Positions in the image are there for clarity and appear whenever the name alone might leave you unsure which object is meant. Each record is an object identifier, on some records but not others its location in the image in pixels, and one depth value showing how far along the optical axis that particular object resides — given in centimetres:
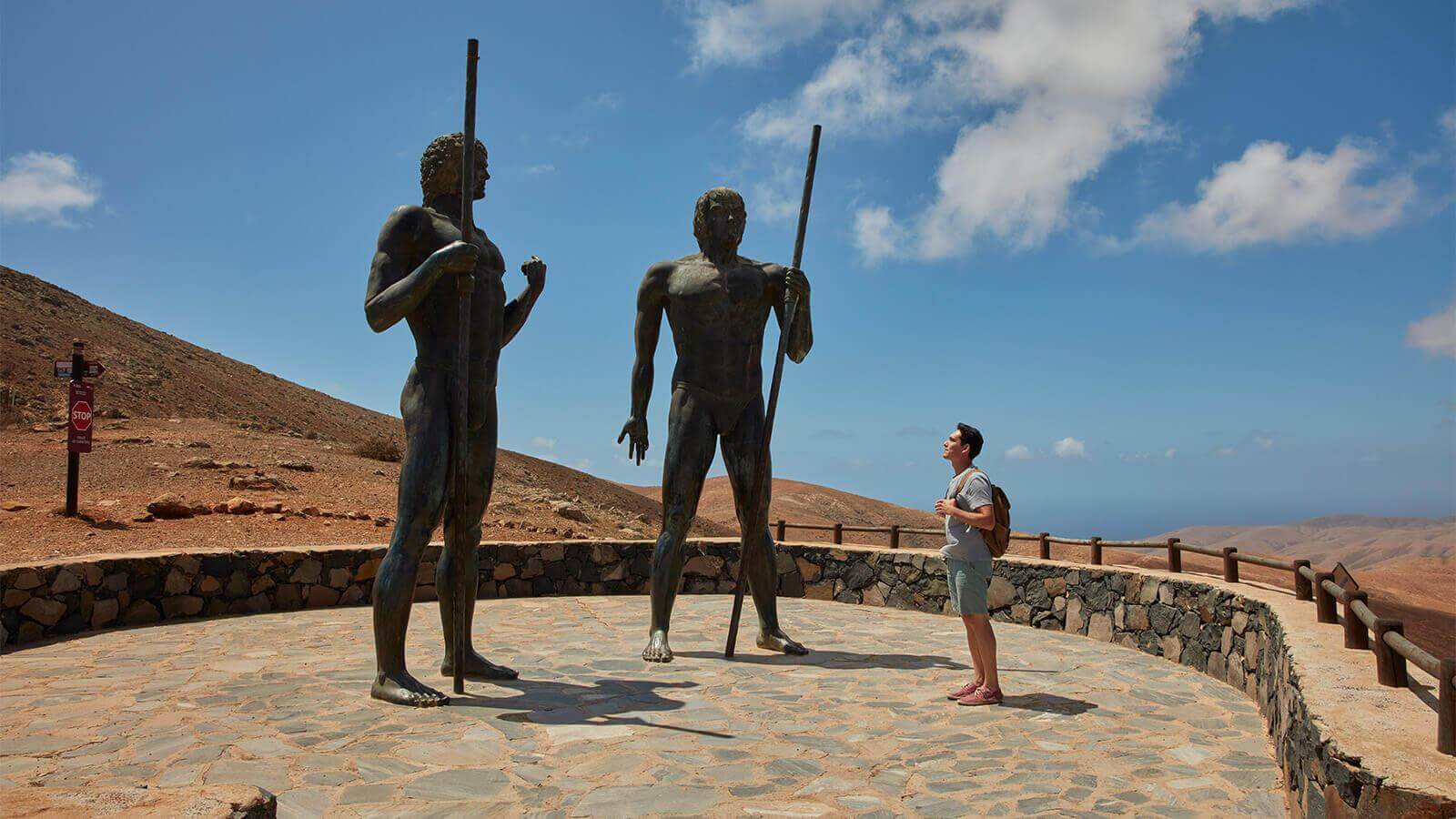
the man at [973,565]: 472
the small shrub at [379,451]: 2081
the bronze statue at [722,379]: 620
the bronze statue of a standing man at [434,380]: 466
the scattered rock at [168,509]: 1298
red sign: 1287
